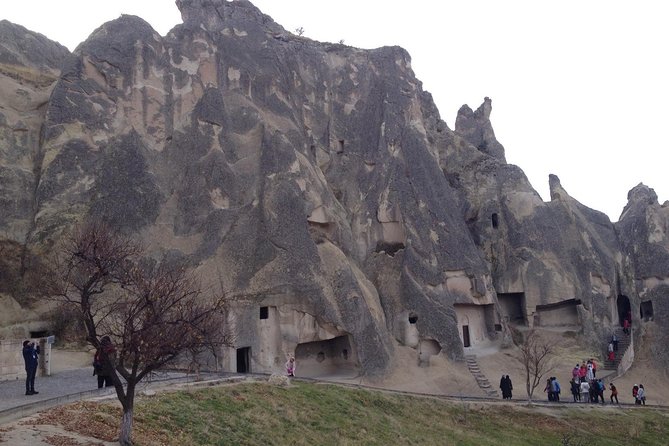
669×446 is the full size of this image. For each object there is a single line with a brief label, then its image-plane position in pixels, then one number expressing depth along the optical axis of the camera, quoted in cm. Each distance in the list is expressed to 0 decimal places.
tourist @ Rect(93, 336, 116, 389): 1241
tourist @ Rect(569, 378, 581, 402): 2989
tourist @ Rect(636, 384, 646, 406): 3012
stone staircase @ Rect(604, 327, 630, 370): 3756
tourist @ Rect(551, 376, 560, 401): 2952
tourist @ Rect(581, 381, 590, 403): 2998
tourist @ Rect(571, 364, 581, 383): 3098
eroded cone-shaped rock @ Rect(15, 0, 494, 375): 3086
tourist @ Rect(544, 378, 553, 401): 2938
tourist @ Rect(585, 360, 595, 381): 3134
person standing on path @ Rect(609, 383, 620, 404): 2912
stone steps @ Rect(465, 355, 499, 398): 3228
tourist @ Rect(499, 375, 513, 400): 2958
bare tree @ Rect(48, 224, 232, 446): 1231
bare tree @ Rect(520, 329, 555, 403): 2903
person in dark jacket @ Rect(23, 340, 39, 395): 1712
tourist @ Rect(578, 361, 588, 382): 3085
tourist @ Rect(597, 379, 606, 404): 2927
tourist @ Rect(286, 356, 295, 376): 2741
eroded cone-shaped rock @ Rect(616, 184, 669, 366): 3622
